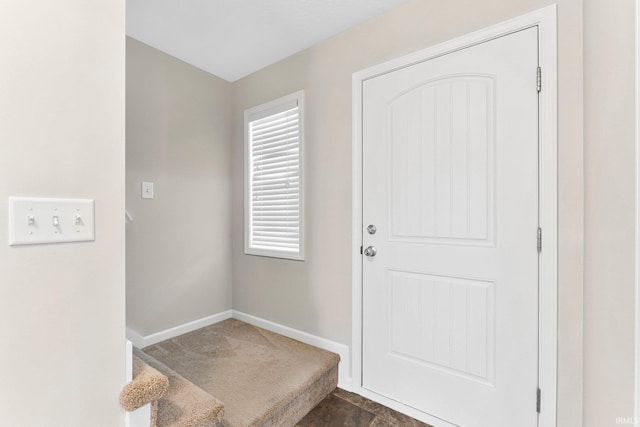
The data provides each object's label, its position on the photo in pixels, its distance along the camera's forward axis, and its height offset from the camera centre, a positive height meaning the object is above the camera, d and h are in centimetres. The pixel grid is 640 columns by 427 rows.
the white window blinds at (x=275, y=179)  215 +27
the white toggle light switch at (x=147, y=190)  206 +16
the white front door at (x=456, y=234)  131 -11
